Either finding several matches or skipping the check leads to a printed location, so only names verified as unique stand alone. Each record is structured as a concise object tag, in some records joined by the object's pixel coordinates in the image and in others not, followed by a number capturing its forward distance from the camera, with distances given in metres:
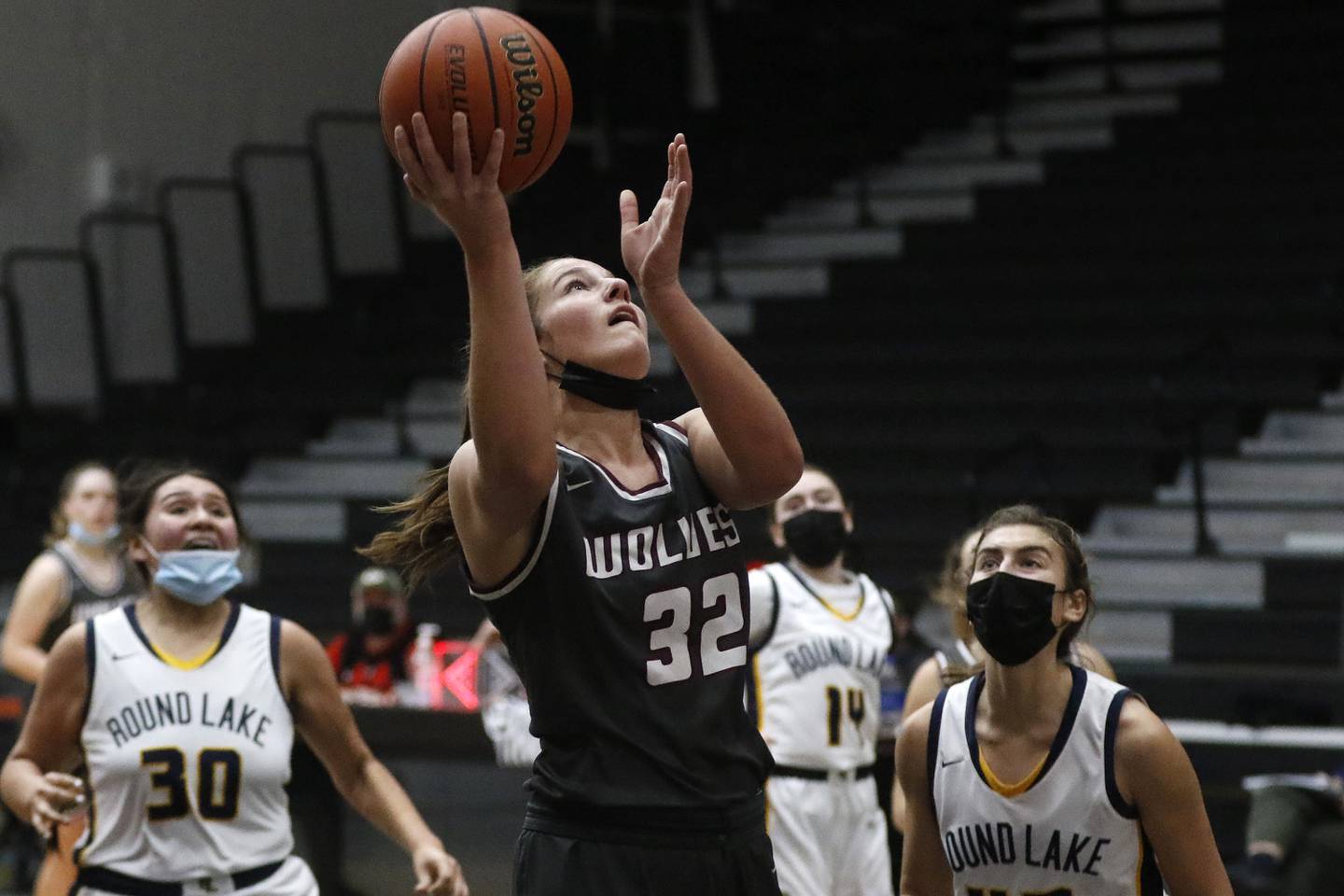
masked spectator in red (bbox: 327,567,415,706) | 17.20
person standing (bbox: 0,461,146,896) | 14.16
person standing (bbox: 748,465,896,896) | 12.15
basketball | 5.94
